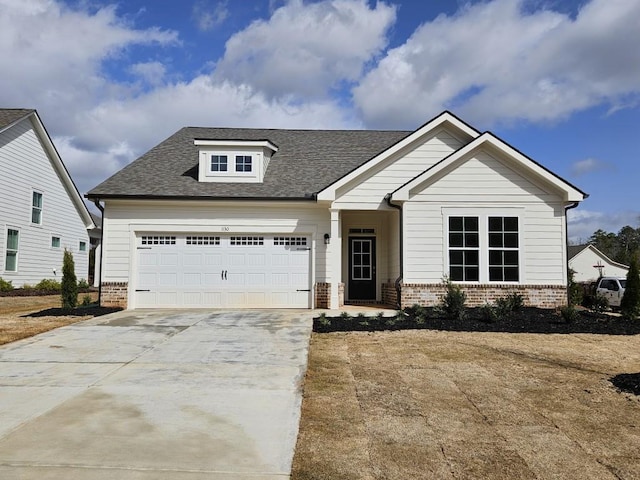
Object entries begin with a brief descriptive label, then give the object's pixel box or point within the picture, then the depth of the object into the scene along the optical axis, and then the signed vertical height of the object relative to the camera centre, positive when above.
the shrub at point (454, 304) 11.95 -0.67
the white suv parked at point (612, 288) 19.77 -0.43
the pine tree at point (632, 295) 12.28 -0.42
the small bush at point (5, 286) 19.71 -0.53
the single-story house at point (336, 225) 14.27 +1.44
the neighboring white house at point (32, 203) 20.89 +3.14
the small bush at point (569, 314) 11.70 -0.84
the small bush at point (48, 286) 22.14 -0.59
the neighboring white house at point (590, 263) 53.25 +1.47
